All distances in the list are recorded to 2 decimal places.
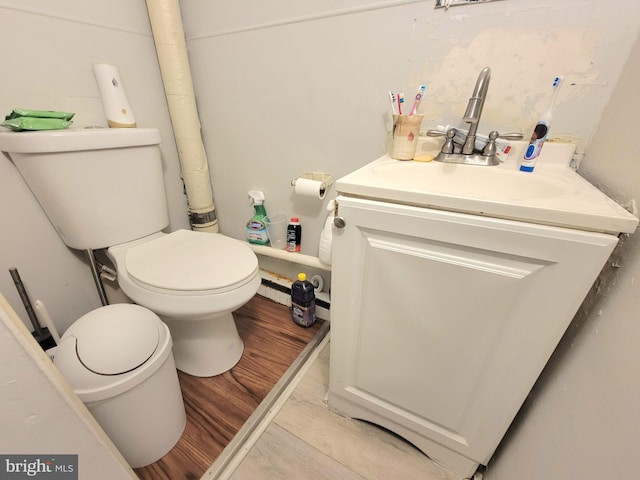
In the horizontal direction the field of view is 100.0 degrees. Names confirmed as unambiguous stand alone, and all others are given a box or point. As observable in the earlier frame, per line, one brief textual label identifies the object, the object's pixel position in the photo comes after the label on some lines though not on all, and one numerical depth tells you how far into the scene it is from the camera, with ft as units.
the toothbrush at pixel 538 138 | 2.20
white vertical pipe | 3.32
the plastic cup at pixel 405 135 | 2.49
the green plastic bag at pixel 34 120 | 2.46
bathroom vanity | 1.47
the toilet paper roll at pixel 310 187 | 3.28
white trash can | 1.93
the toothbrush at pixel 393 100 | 2.61
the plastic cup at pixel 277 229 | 4.09
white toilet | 2.53
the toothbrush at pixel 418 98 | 2.48
